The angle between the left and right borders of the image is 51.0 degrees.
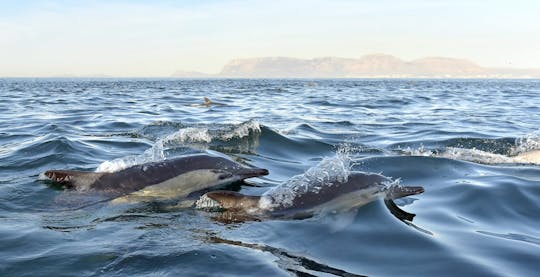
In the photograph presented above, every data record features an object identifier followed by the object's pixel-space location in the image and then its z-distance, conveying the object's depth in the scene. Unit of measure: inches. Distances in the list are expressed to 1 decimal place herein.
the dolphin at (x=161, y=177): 339.3
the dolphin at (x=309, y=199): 290.4
